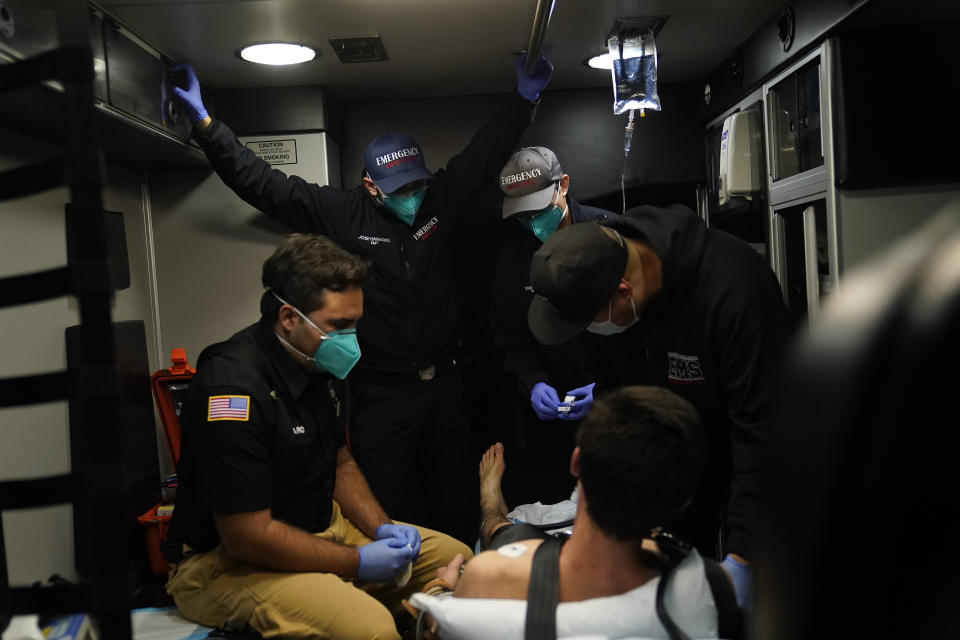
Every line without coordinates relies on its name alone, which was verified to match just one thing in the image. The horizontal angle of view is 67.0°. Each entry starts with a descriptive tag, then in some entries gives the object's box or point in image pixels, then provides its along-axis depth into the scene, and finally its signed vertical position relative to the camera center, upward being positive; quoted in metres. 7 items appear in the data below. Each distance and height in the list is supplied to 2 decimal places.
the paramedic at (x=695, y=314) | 1.63 -0.10
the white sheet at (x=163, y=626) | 1.89 -0.86
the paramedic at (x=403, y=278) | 2.84 +0.05
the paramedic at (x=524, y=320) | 2.86 -0.15
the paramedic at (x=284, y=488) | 1.83 -0.50
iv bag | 2.62 +0.77
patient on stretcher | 1.16 -0.49
